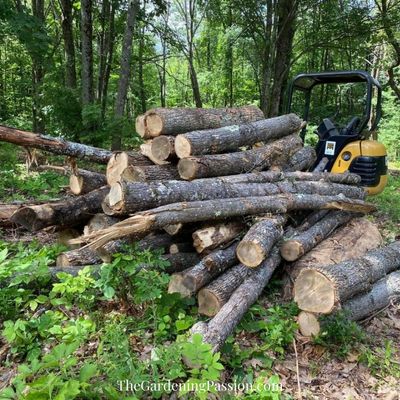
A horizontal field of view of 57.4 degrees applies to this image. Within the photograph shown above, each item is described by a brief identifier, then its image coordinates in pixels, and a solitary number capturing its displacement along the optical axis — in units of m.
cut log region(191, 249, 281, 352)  2.88
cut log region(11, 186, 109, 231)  4.03
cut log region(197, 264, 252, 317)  3.33
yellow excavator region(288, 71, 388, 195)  6.19
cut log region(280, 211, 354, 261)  3.97
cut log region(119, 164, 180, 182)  4.15
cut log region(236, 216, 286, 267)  3.49
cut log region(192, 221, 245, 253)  3.80
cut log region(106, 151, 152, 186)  4.38
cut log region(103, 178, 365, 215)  3.49
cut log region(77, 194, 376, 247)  3.21
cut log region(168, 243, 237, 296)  3.43
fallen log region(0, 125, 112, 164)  4.04
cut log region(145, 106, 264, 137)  4.55
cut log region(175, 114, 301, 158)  4.36
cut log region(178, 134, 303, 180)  4.26
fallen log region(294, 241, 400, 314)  3.19
